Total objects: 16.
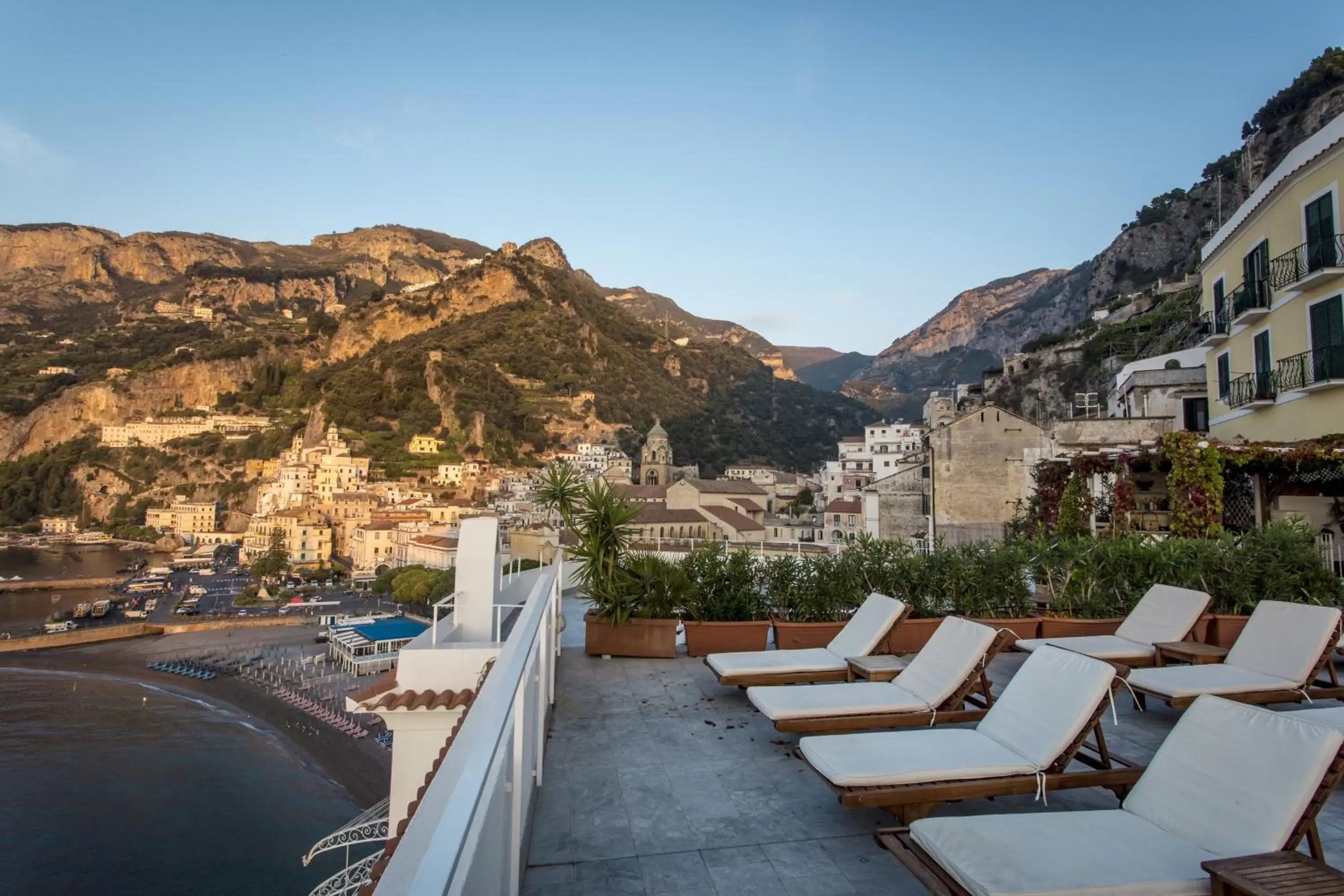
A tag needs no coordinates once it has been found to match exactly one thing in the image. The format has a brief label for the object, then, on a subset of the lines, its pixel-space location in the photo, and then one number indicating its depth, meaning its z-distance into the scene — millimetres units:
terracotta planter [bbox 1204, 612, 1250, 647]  5939
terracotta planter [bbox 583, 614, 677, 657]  6355
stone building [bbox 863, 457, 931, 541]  29078
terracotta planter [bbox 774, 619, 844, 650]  6270
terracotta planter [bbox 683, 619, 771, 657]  6332
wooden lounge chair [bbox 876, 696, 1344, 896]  2082
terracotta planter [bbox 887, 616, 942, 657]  6312
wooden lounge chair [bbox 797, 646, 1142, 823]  2859
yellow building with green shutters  10711
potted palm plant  6363
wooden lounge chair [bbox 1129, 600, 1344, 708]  4129
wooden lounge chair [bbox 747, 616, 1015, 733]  3748
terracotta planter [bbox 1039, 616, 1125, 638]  6410
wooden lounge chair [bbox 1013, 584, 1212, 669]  5105
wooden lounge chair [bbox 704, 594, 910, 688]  4746
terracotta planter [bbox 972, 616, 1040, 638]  6375
